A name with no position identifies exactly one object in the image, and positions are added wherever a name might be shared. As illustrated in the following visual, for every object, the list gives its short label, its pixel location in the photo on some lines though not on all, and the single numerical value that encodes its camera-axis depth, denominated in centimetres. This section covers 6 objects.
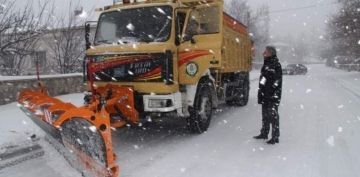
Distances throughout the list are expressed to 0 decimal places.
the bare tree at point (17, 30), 1451
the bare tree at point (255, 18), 4766
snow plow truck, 700
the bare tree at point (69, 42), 1800
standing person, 754
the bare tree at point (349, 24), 3256
